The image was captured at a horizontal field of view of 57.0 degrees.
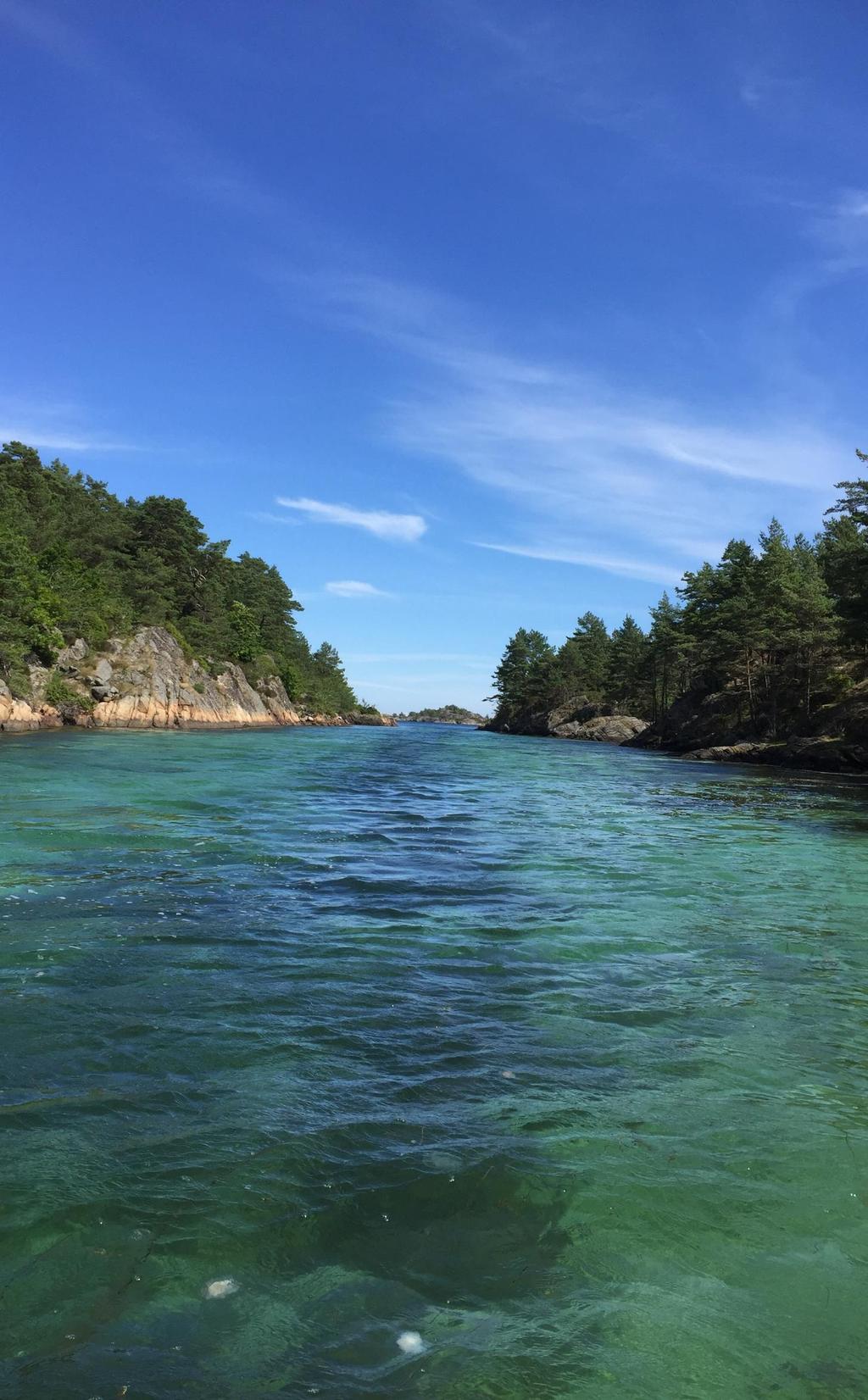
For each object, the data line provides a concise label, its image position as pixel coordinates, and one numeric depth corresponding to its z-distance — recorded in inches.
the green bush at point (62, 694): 1925.4
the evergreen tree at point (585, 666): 4817.9
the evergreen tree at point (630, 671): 4367.6
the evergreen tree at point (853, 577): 1544.0
